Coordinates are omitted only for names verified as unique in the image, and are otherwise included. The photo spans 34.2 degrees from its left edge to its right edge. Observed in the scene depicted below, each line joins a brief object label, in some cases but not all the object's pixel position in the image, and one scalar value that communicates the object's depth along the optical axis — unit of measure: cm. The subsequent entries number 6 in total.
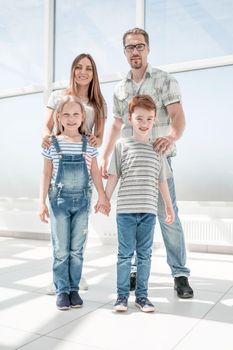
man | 206
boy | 176
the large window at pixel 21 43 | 486
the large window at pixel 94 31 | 434
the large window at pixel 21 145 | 481
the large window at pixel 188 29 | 382
